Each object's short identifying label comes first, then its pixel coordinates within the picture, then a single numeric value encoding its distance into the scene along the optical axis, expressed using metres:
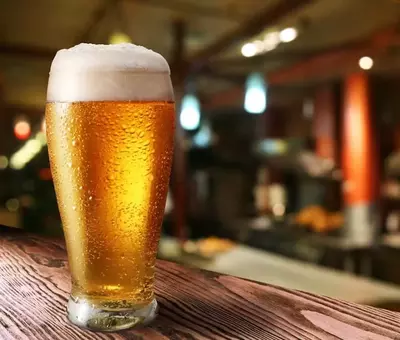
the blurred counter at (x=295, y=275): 2.72
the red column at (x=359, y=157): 6.38
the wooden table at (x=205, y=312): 0.59
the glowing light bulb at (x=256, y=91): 6.28
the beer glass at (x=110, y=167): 0.58
